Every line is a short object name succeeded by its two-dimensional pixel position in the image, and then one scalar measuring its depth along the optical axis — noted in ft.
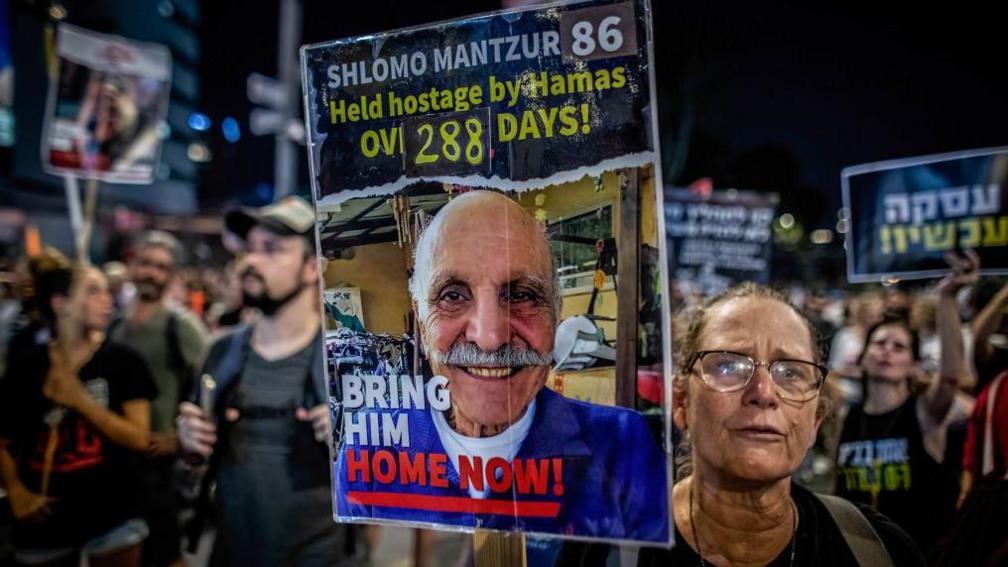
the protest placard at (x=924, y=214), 10.12
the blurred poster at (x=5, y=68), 16.24
